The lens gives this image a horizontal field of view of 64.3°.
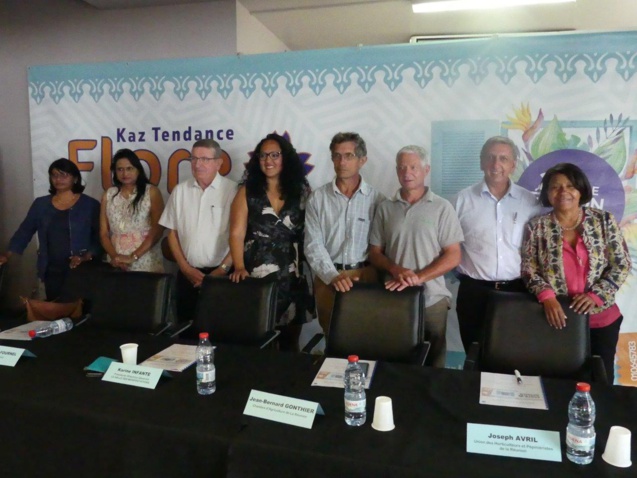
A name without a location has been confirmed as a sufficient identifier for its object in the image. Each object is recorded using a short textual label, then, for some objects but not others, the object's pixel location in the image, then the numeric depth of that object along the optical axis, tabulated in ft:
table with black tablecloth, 4.20
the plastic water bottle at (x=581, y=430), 4.05
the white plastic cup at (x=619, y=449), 3.97
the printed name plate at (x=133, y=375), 5.63
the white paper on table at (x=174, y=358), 6.12
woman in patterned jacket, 7.41
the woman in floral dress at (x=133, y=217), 10.74
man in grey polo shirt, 8.21
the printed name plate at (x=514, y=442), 4.17
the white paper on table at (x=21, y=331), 7.30
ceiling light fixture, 13.48
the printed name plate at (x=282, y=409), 4.76
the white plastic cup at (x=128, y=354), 6.05
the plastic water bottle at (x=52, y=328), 7.32
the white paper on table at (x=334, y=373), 5.61
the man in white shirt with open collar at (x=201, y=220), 9.71
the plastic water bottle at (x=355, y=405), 4.69
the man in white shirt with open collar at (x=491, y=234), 8.40
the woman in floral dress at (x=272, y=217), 9.25
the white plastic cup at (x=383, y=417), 4.61
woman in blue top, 11.25
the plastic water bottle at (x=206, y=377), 5.40
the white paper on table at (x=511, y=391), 5.06
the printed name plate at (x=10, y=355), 6.34
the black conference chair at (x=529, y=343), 6.75
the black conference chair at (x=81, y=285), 9.72
